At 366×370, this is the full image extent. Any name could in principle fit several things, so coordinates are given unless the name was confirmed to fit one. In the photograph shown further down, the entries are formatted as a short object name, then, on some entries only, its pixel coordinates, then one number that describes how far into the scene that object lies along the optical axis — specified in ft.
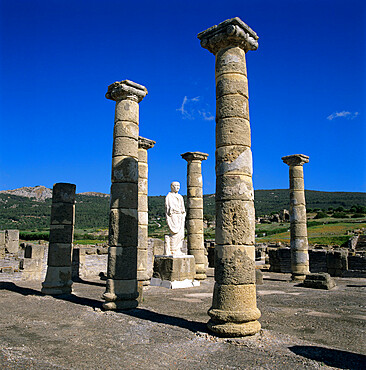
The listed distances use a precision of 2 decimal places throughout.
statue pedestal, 41.31
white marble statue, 43.32
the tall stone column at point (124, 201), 28.45
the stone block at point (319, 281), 41.29
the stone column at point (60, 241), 37.01
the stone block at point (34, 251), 50.33
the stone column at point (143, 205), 44.52
